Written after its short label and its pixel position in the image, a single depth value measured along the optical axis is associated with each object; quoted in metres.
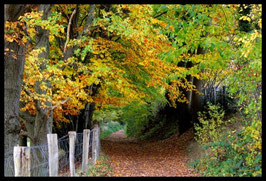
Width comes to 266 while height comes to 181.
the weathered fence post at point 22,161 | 6.71
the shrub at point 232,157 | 8.63
